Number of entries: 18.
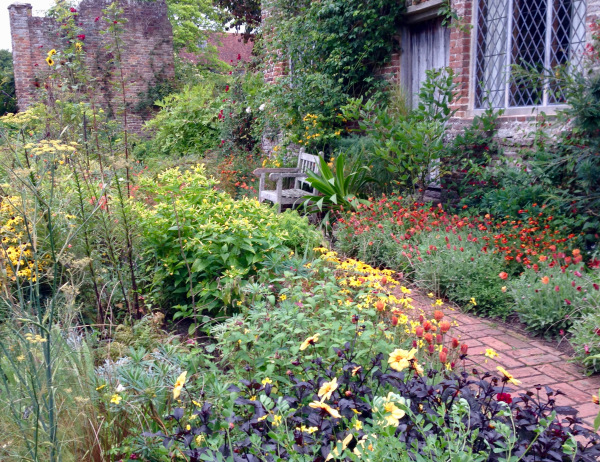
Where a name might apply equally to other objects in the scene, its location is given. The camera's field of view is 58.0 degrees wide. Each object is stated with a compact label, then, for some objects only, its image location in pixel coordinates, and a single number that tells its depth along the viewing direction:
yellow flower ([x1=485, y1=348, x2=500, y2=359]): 2.21
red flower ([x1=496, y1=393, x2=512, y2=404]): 1.92
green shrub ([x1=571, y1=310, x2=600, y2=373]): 3.23
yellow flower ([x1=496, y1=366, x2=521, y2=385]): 2.00
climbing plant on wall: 7.85
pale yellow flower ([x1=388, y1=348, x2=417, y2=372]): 2.09
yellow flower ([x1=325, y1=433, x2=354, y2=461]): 1.65
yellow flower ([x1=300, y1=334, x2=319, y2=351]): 2.15
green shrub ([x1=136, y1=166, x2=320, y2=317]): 3.78
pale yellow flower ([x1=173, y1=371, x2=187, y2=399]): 1.90
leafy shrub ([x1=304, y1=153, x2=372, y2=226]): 6.70
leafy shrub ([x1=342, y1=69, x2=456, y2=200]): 6.19
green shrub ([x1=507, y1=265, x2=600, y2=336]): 3.65
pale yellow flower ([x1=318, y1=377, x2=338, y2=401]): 1.93
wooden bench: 7.53
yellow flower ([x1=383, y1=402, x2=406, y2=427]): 1.75
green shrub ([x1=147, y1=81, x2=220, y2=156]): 11.59
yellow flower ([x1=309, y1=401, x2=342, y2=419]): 1.82
